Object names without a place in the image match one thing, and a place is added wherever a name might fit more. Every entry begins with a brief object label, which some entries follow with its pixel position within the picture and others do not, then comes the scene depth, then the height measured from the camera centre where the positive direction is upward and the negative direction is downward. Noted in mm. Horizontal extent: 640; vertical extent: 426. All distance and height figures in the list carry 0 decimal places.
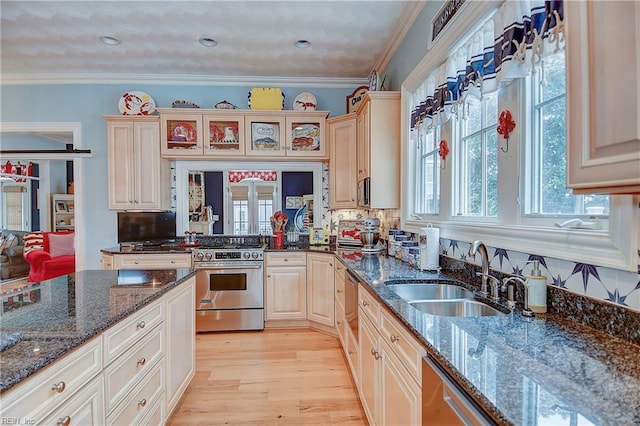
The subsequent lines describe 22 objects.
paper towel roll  2154 -270
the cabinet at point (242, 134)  3781 +915
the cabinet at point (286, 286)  3621 -848
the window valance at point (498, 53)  1219 +724
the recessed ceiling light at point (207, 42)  3192 +1690
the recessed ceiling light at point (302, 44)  3224 +1682
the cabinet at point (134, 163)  3768 +567
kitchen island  964 -506
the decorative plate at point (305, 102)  3988 +1334
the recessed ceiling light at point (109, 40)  3172 +1704
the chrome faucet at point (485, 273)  1527 -321
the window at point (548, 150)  1310 +259
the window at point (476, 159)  1822 +310
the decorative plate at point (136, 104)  3863 +1291
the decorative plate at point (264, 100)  3881 +1329
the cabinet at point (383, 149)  3076 +582
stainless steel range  3521 -851
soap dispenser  1287 -335
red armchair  5363 -712
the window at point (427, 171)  2551 +325
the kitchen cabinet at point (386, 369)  1193 -721
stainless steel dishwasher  784 -524
